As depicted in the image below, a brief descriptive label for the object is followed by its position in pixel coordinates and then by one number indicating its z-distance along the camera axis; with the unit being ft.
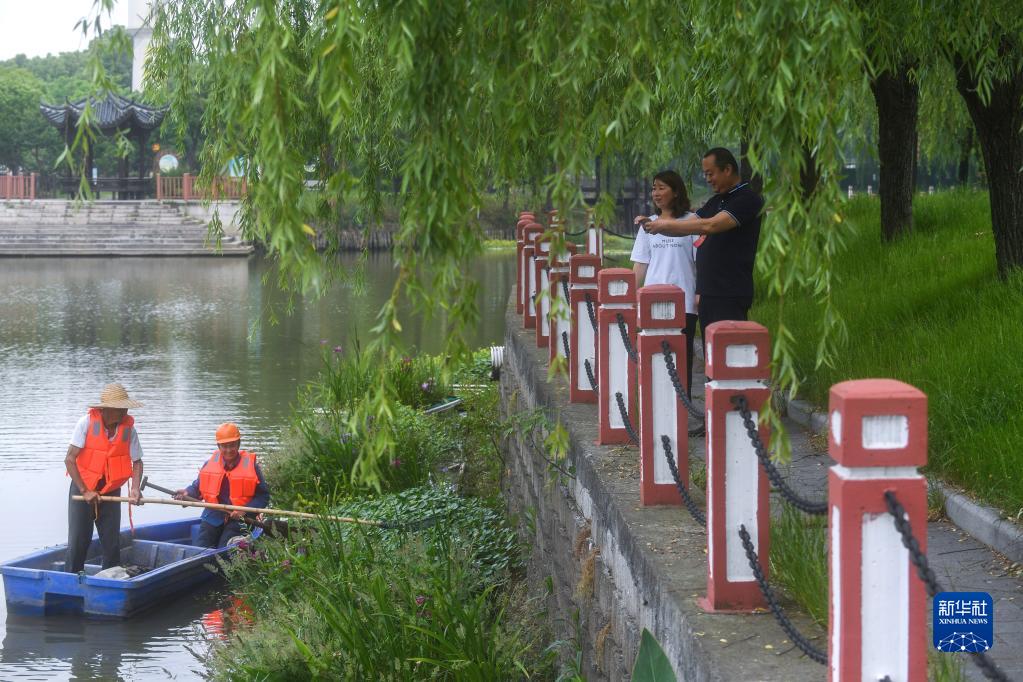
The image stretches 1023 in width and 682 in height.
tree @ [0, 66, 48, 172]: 243.40
